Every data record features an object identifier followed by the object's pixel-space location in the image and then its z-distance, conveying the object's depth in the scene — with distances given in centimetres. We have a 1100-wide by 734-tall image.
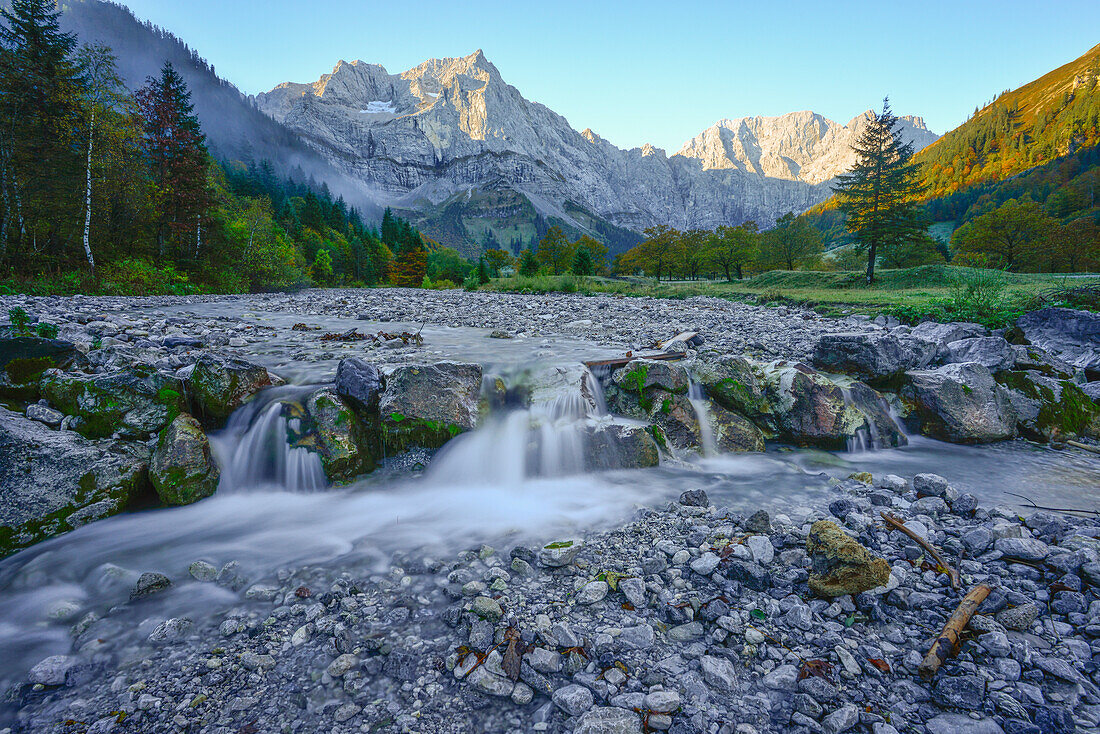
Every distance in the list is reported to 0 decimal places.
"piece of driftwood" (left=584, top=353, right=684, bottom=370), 679
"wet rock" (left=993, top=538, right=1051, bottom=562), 282
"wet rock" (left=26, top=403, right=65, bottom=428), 423
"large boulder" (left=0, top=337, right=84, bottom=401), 454
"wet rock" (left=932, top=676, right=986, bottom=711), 186
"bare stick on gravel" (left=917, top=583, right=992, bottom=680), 204
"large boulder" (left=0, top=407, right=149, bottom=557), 356
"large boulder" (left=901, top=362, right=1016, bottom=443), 584
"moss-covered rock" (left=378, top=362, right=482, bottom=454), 539
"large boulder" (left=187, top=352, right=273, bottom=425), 526
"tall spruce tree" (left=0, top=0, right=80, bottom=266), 1695
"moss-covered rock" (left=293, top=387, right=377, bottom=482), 498
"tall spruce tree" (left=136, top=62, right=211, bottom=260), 2377
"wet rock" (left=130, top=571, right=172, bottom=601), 296
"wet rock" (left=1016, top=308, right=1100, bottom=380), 711
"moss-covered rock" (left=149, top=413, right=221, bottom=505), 430
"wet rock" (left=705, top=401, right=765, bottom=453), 579
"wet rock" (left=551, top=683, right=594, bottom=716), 197
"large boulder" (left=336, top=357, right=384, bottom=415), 543
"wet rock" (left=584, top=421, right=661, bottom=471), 535
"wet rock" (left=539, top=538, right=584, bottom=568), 314
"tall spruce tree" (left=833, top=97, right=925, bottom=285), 2961
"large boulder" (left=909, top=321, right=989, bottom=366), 830
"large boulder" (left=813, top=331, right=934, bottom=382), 659
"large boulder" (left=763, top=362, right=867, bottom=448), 582
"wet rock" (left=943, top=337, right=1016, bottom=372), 652
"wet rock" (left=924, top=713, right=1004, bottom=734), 174
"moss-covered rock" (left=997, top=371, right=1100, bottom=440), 569
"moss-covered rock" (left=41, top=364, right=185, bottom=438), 445
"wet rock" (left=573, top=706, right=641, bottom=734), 182
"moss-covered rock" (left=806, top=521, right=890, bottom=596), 259
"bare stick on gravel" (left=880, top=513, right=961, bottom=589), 269
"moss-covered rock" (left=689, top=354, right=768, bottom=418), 617
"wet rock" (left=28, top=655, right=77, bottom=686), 221
